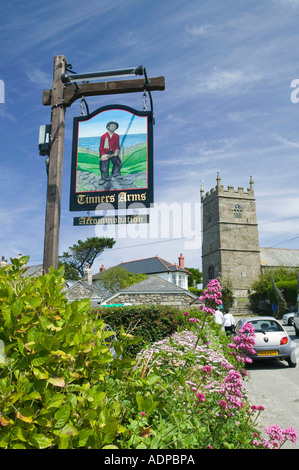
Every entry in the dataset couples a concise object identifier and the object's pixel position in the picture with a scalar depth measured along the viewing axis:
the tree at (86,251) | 58.38
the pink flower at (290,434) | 2.63
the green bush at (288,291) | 40.03
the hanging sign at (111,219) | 4.65
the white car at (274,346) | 9.88
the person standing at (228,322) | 13.76
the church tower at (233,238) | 59.24
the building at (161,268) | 55.69
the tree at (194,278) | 82.54
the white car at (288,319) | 26.59
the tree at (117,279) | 49.06
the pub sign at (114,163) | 4.68
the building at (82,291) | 35.41
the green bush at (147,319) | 10.25
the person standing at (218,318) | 12.82
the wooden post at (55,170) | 4.73
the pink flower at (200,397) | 2.91
